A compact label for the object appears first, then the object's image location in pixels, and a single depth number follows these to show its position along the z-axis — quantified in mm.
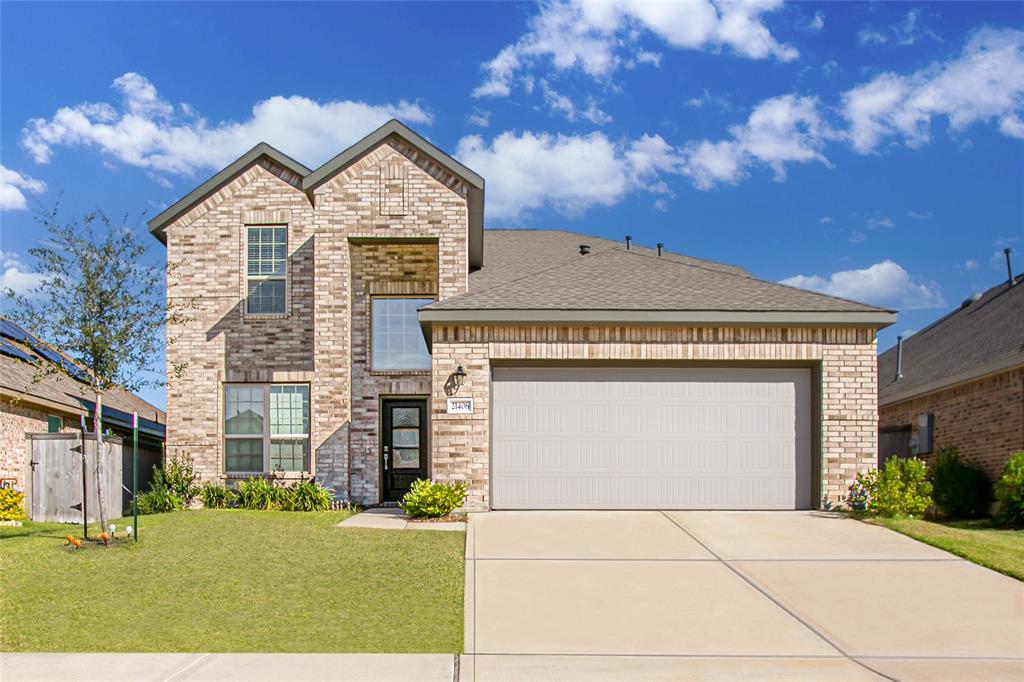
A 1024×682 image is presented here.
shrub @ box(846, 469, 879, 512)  16891
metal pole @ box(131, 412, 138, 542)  13419
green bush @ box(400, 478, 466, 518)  16016
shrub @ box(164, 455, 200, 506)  19828
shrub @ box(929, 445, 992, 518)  20859
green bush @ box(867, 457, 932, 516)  16344
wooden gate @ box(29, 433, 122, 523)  17359
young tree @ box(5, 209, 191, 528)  14320
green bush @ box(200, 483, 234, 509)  19750
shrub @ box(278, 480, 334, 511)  19312
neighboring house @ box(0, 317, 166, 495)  18969
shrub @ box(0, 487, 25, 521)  17219
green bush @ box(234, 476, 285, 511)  19406
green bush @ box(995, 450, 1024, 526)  18172
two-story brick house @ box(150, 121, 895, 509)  17078
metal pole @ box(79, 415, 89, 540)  13906
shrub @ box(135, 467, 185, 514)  19359
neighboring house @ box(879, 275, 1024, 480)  20516
